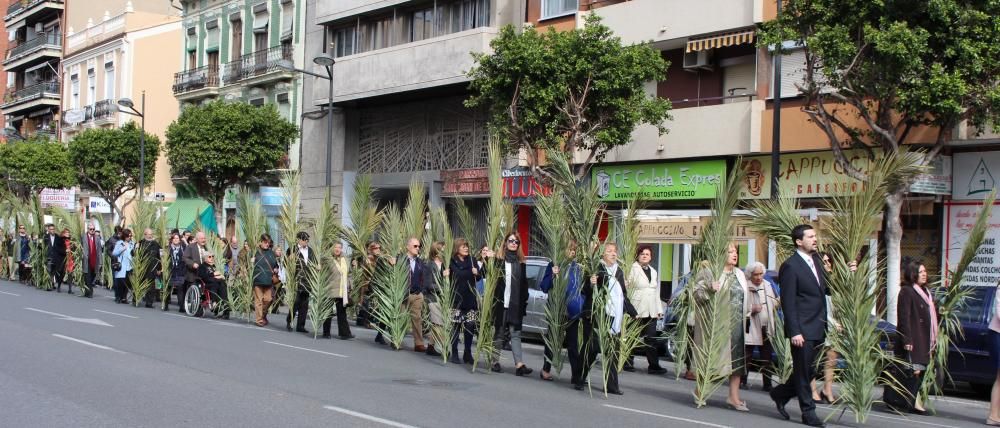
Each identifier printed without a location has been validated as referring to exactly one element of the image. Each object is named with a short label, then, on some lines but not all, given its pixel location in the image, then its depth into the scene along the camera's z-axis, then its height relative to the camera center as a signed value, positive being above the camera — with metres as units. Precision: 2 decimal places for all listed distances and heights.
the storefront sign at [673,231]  17.78 +0.07
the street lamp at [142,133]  38.18 +3.22
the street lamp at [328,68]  26.64 +4.16
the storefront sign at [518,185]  26.31 +1.15
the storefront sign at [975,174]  18.69 +1.28
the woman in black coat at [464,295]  14.04 -0.92
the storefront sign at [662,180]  23.02 +1.26
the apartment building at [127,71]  48.28 +7.01
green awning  42.31 +0.26
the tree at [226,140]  35.19 +2.75
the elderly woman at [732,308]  10.57 -0.75
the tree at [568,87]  20.77 +2.91
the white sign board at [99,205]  46.13 +0.48
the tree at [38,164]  48.19 +2.31
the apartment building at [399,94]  28.77 +3.92
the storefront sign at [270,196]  30.05 +0.77
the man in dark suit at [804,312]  9.47 -0.67
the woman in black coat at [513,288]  12.96 -0.74
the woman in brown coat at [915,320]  10.70 -0.82
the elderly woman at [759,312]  11.46 -0.83
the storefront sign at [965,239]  18.69 +0.01
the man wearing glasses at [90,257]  25.12 -1.01
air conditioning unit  23.05 +3.92
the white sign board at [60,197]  54.56 +0.90
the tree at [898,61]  15.54 +2.79
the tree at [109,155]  43.44 +2.56
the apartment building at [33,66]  58.72 +8.90
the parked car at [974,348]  12.88 -1.30
